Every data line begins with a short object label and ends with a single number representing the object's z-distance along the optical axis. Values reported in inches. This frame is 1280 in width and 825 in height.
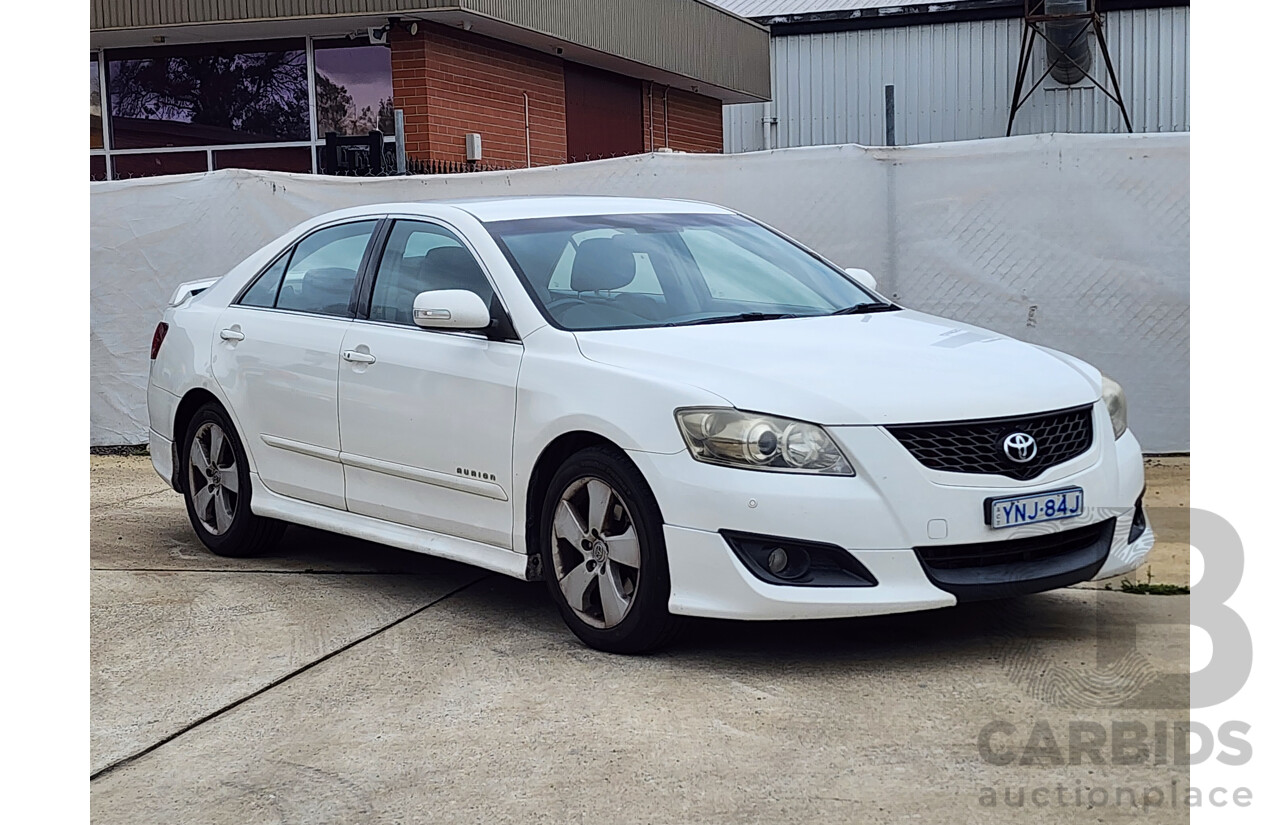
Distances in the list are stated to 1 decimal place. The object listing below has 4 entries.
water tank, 987.9
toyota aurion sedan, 194.1
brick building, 568.4
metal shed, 1031.6
